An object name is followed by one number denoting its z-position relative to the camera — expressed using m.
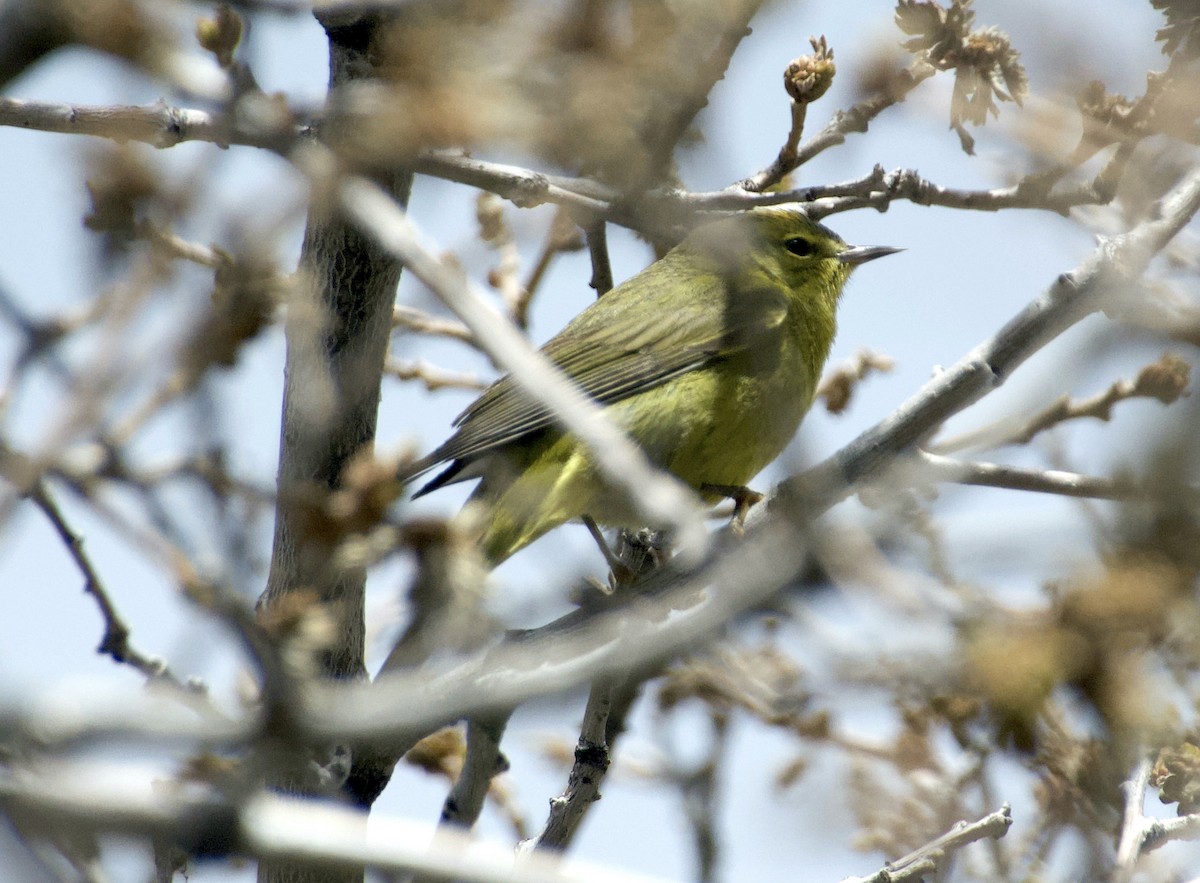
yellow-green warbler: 9.34
